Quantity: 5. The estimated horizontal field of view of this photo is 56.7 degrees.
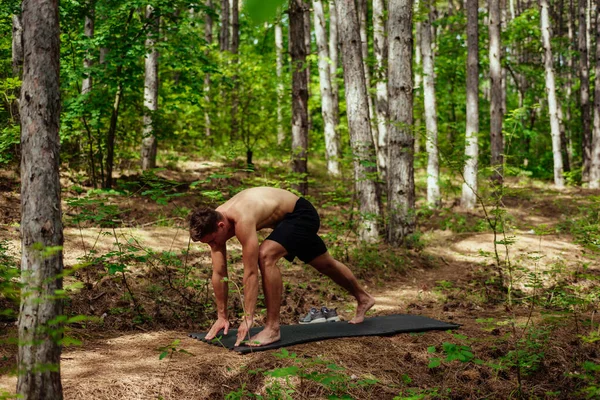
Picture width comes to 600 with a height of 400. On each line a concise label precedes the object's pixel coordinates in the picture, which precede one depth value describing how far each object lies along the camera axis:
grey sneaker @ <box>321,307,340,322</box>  6.35
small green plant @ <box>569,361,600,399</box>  3.58
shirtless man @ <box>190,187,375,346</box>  5.00
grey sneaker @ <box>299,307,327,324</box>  6.32
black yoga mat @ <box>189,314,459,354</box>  5.15
